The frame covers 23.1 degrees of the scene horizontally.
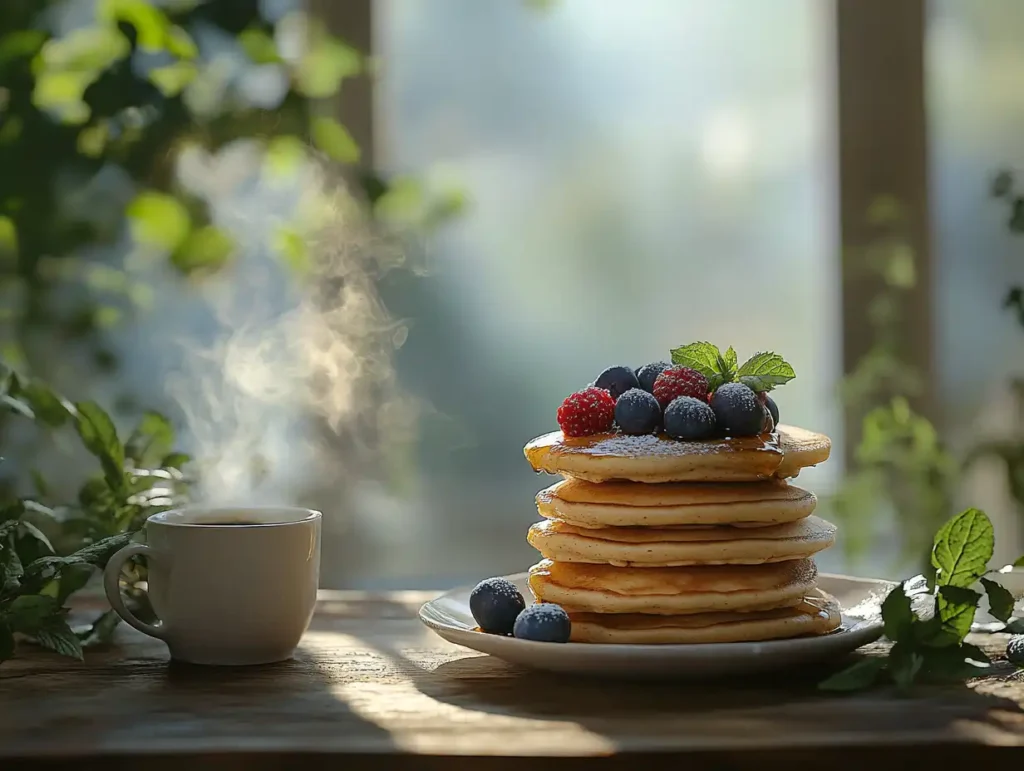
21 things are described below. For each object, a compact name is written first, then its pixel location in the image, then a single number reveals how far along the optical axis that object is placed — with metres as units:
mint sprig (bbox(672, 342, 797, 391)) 1.08
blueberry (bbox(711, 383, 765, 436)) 1.06
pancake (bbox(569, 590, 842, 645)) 1.04
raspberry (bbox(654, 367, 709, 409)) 1.08
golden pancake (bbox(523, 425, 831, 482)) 1.04
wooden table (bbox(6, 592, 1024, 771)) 0.95
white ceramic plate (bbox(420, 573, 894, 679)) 1.01
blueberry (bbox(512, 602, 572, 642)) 1.04
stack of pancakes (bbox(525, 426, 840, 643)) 1.04
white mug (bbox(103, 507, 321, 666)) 1.06
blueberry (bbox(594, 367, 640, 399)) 1.11
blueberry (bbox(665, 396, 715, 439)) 1.05
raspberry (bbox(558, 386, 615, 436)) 1.09
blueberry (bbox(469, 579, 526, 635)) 1.08
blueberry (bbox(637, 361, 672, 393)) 1.11
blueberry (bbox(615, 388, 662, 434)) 1.07
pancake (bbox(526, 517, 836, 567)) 1.04
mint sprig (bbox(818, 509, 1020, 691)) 1.02
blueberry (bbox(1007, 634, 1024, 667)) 1.06
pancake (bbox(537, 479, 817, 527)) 1.04
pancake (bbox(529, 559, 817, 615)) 1.04
